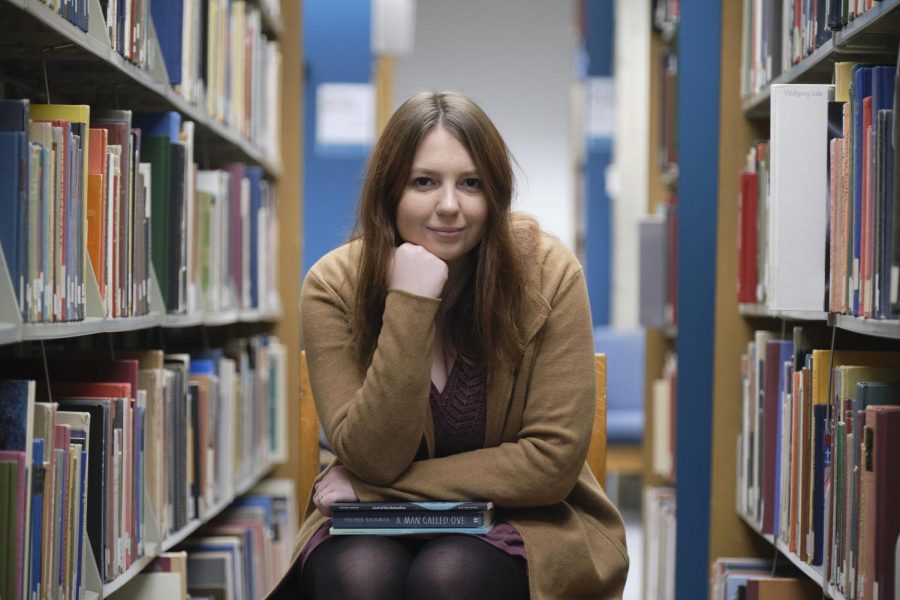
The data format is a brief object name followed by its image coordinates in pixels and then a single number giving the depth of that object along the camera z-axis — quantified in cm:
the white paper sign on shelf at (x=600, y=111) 655
